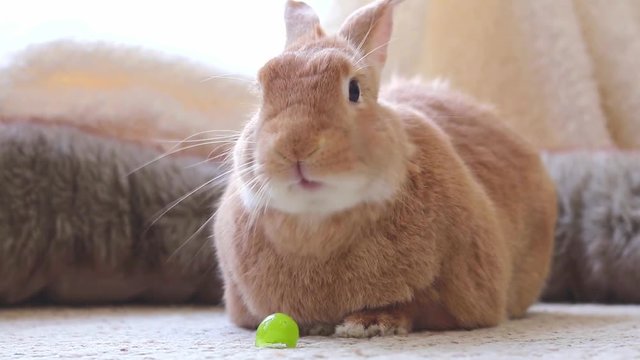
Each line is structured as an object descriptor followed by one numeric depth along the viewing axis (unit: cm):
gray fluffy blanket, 175
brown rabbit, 117
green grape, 112
